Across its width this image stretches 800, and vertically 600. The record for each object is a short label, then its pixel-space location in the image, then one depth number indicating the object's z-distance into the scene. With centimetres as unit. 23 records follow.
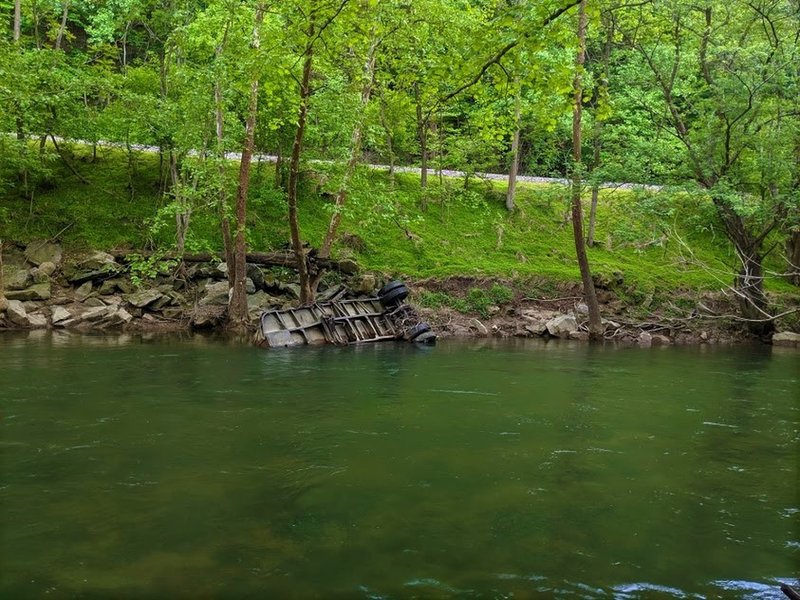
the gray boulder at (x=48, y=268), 2050
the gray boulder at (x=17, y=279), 1969
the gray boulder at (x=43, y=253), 2099
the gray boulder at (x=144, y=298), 1981
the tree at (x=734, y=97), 1891
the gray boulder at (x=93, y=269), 2045
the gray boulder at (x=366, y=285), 2138
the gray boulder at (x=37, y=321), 1814
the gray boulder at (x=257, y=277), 2105
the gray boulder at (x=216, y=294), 2042
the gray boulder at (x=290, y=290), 2105
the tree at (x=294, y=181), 1664
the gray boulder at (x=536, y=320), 2195
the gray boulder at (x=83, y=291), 1995
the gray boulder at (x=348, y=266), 2211
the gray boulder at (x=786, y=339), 2131
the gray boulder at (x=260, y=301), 2008
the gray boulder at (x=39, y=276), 2019
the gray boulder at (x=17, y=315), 1800
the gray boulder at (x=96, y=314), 1898
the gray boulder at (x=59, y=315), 1857
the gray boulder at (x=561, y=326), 2166
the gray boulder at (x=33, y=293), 1922
